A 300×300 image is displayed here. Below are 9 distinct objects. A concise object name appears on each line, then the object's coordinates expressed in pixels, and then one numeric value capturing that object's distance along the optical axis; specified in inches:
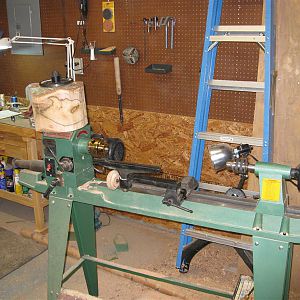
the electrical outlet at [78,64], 114.7
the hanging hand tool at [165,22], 95.6
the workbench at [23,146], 105.7
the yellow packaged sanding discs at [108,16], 104.6
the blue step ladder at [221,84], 75.5
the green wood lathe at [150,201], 52.6
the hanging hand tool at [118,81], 106.3
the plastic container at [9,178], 117.2
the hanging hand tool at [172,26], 96.2
